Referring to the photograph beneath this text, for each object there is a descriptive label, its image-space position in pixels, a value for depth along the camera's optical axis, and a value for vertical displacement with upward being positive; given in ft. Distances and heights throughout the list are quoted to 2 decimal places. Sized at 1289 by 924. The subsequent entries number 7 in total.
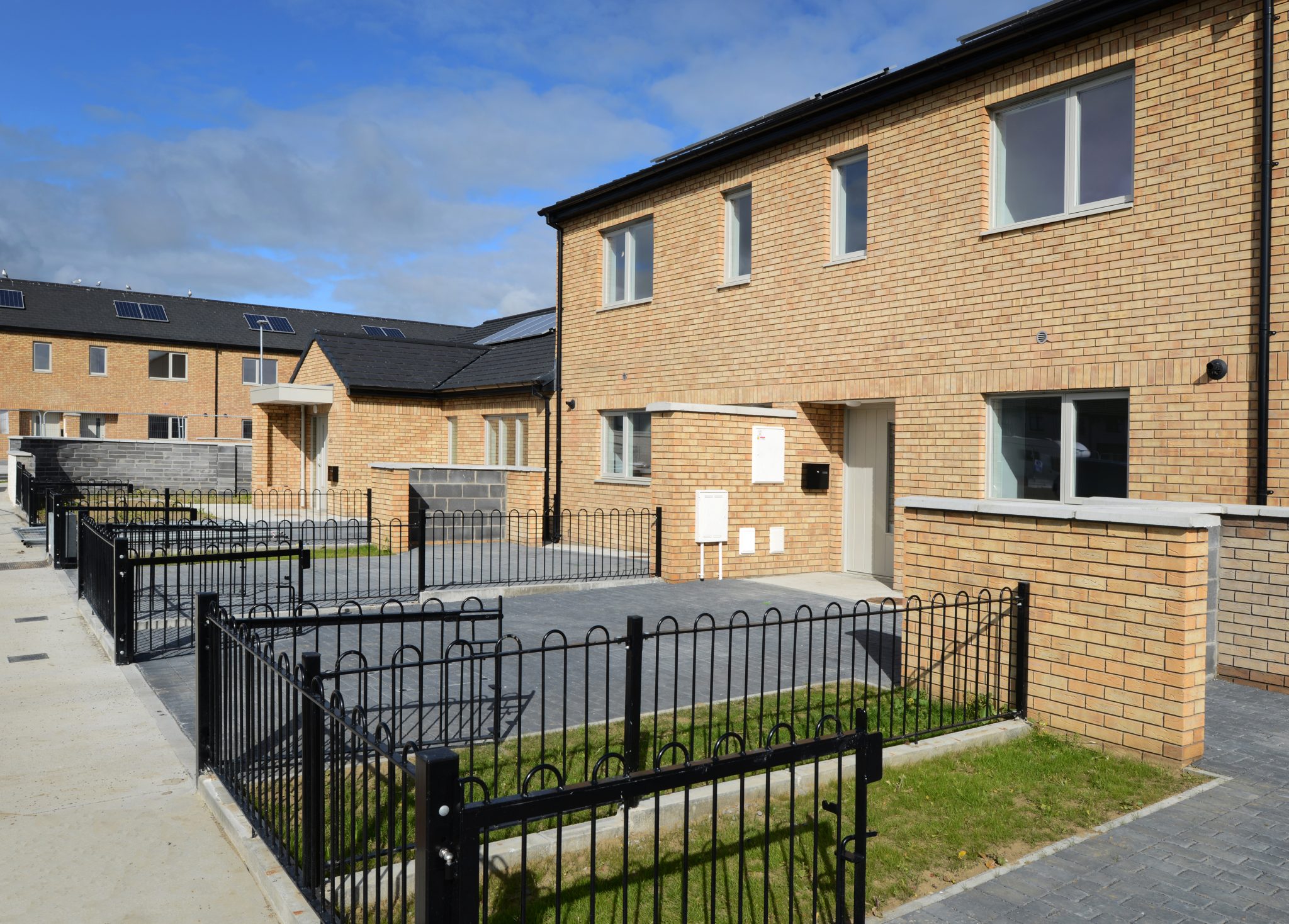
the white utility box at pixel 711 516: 42.34 -3.08
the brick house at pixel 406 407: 68.18 +2.96
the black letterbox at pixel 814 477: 45.39 -1.39
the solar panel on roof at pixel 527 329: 77.82 +9.83
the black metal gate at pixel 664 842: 8.93 -6.13
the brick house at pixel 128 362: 135.33 +11.87
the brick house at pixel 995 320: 26.40 +5.06
